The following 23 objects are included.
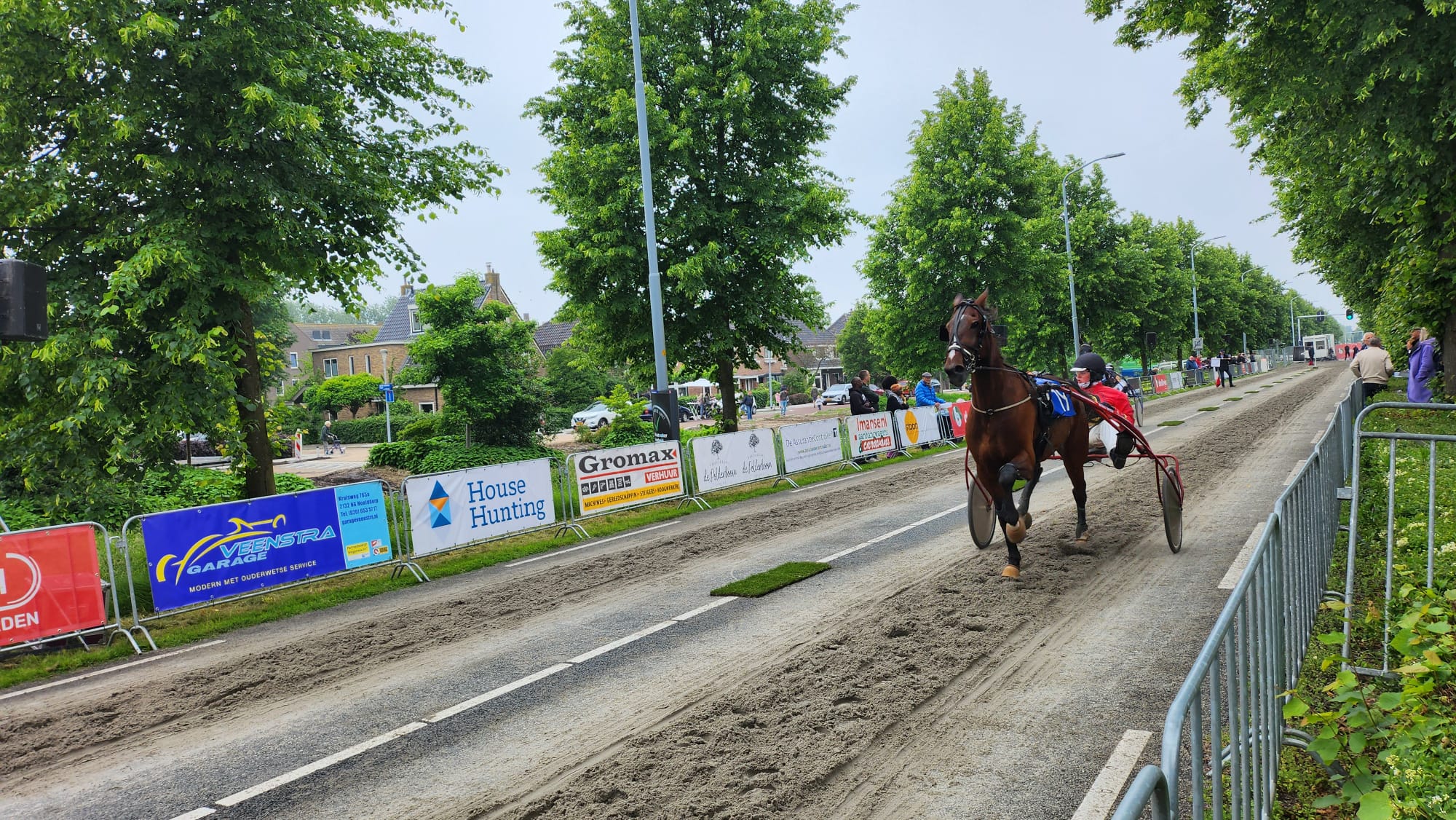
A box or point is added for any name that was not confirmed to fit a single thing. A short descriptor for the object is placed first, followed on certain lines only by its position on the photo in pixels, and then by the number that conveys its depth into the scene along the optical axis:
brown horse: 7.55
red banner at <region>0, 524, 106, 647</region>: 7.81
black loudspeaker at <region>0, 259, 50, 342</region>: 6.34
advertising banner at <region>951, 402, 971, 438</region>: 23.75
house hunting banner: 11.44
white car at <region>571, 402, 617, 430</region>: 45.79
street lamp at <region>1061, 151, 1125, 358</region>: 34.53
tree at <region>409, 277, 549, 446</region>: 21.72
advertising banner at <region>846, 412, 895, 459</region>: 20.06
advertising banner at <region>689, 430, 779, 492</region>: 16.20
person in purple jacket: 14.06
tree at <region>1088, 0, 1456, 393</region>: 9.64
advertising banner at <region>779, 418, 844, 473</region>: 18.28
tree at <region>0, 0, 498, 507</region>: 9.92
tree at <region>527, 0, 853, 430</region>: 19.00
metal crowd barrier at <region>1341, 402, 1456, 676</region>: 4.76
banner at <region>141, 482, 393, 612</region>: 8.97
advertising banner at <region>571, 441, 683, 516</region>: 13.95
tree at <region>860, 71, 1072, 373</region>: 28.06
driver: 8.97
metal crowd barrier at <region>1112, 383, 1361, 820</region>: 2.10
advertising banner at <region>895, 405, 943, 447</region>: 21.72
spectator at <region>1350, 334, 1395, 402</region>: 15.43
